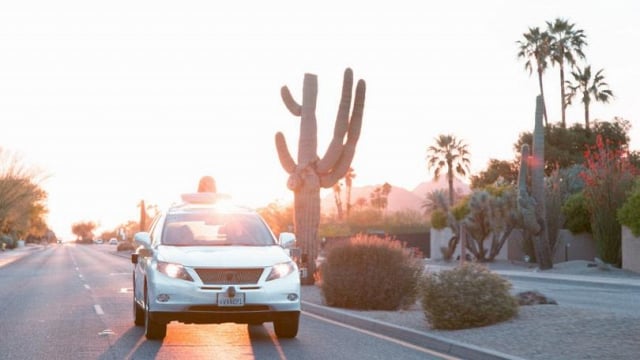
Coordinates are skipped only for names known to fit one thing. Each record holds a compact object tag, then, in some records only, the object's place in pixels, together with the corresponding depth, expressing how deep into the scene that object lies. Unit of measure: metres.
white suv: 12.14
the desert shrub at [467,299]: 13.55
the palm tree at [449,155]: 76.00
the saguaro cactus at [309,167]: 24.66
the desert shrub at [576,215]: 41.72
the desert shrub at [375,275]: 17.34
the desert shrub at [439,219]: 52.00
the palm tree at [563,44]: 70.81
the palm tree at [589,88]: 72.06
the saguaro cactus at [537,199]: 34.91
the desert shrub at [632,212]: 34.41
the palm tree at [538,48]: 71.12
